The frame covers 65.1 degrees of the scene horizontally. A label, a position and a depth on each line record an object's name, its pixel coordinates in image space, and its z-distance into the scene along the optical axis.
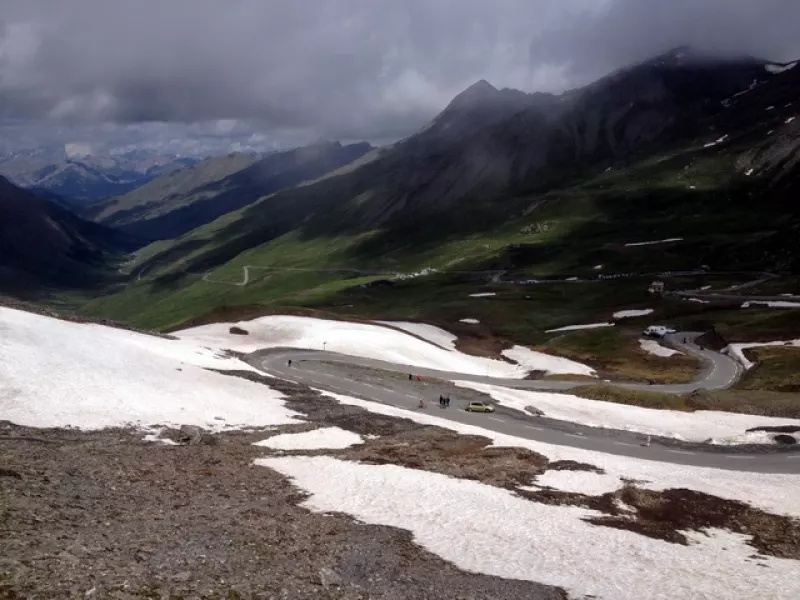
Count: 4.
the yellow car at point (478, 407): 59.34
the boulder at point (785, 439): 52.09
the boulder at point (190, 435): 36.25
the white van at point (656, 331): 126.08
